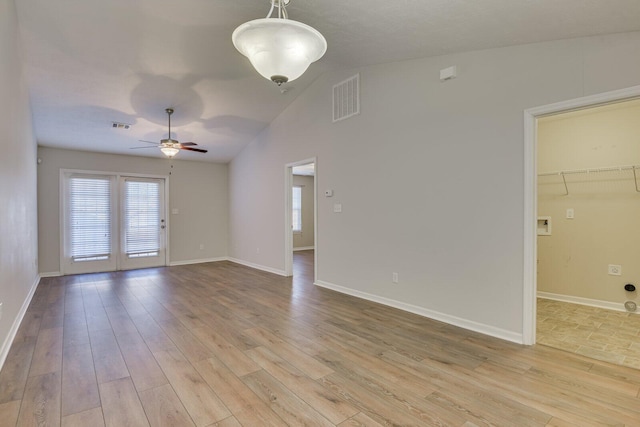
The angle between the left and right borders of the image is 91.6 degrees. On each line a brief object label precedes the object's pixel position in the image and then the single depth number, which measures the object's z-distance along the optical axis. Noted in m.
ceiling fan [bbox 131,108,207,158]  4.70
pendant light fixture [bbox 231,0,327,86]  1.60
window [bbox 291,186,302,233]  10.05
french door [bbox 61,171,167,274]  6.26
